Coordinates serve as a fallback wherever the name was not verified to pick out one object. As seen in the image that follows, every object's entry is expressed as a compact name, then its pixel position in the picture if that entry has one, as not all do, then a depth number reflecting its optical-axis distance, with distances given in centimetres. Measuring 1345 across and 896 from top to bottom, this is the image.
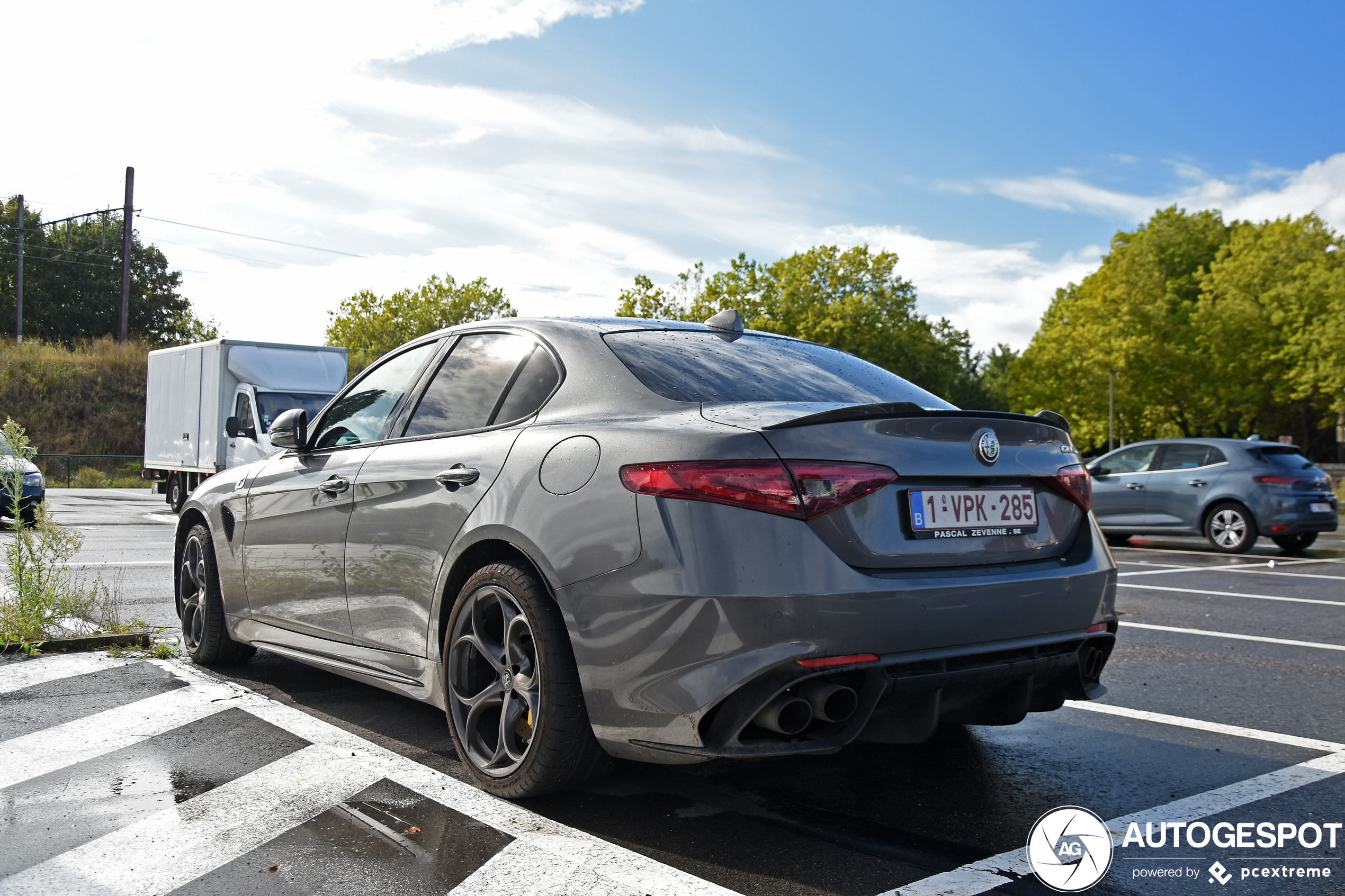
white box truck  1847
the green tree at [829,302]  5769
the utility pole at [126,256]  3919
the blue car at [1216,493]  1364
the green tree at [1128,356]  5038
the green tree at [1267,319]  4331
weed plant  594
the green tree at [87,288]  5512
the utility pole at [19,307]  4116
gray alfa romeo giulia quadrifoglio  291
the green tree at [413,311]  6700
